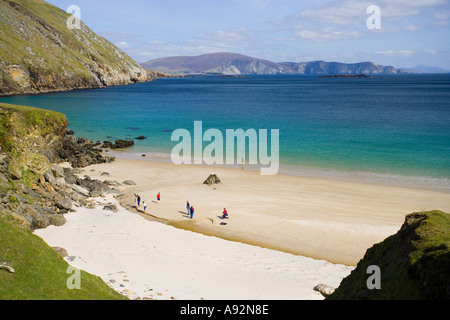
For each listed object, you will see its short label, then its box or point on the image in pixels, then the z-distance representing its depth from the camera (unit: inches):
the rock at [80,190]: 1248.8
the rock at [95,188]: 1280.8
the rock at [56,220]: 951.6
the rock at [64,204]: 1050.7
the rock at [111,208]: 1149.7
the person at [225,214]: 1129.4
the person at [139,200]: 1224.3
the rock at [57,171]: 1226.3
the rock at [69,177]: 1320.5
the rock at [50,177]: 1136.0
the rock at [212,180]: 1521.9
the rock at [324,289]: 674.0
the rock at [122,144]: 2361.0
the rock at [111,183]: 1451.5
